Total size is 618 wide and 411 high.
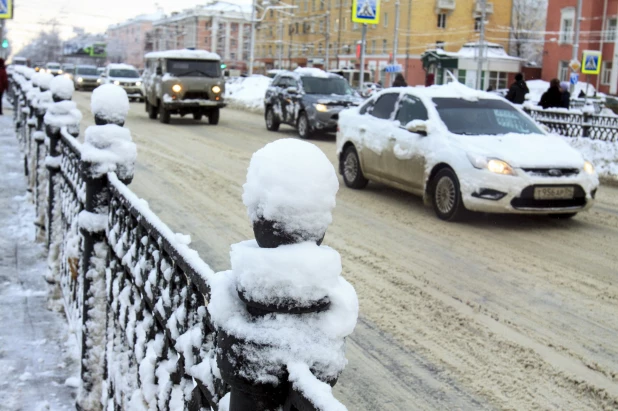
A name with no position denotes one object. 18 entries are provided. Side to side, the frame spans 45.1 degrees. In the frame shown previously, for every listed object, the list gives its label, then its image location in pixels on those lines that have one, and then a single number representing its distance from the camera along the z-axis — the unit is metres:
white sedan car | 8.50
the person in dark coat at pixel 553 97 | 19.78
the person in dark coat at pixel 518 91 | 20.56
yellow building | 71.19
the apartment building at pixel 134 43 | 136.88
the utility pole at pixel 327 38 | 70.86
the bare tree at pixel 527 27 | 76.50
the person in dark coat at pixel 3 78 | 21.42
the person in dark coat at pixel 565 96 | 20.12
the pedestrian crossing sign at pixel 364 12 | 27.17
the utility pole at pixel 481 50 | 38.34
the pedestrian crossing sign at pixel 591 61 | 22.70
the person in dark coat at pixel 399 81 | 26.12
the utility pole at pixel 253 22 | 48.66
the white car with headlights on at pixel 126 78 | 36.12
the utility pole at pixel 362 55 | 29.31
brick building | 48.78
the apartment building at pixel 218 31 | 109.38
